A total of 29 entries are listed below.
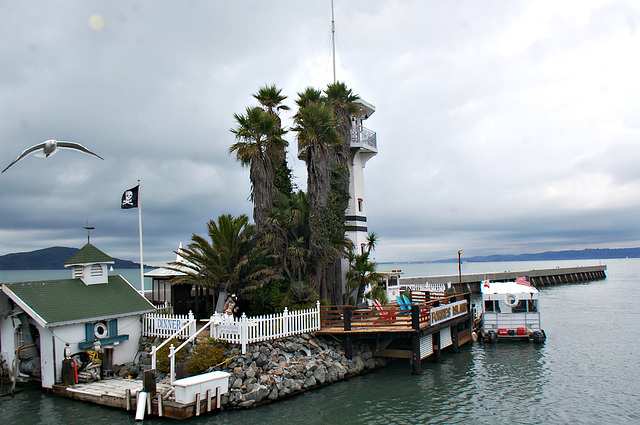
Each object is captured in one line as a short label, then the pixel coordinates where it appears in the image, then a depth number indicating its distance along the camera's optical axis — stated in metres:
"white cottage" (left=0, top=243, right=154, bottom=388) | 16.44
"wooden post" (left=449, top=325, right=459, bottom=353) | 23.56
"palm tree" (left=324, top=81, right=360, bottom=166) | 26.16
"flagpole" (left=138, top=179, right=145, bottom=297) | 21.64
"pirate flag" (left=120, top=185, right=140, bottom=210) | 21.56
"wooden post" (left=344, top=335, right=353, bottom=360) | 18.75
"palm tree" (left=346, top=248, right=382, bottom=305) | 24.12
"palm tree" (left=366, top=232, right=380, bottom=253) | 26.44
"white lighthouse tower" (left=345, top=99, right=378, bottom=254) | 27.23
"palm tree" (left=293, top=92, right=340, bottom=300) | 21.86
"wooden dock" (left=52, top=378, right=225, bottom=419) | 13.62
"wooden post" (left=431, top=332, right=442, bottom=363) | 21.48
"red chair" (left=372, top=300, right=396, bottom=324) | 19.21
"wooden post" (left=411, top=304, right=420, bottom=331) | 18.67
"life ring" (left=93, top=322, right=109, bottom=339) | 17.45
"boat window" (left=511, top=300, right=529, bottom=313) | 26.86
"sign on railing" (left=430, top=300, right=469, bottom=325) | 20.94
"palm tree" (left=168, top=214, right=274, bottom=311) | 20.05
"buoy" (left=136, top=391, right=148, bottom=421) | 13.56
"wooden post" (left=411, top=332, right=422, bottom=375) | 18.77
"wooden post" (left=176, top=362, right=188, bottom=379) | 15.01
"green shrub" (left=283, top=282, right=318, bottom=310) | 20.17
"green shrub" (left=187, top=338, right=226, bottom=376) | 15.38
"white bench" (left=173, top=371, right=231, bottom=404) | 13.65
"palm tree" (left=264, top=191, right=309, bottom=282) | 21.56
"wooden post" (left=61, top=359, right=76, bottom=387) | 16.03
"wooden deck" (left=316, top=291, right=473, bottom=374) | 18.73
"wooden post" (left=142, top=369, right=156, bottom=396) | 13.84
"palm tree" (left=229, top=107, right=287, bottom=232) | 22.30
